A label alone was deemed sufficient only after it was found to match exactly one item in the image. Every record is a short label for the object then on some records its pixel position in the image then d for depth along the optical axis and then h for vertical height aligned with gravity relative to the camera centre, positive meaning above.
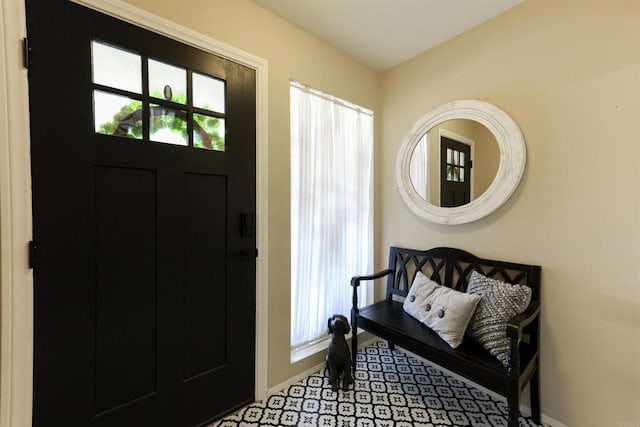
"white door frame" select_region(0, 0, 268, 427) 1.00 -0.09
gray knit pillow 1.42 -0.59
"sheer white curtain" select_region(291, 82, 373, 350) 1.97 +0.00
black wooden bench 1.28 -0.78
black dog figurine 1.80 -1.02
